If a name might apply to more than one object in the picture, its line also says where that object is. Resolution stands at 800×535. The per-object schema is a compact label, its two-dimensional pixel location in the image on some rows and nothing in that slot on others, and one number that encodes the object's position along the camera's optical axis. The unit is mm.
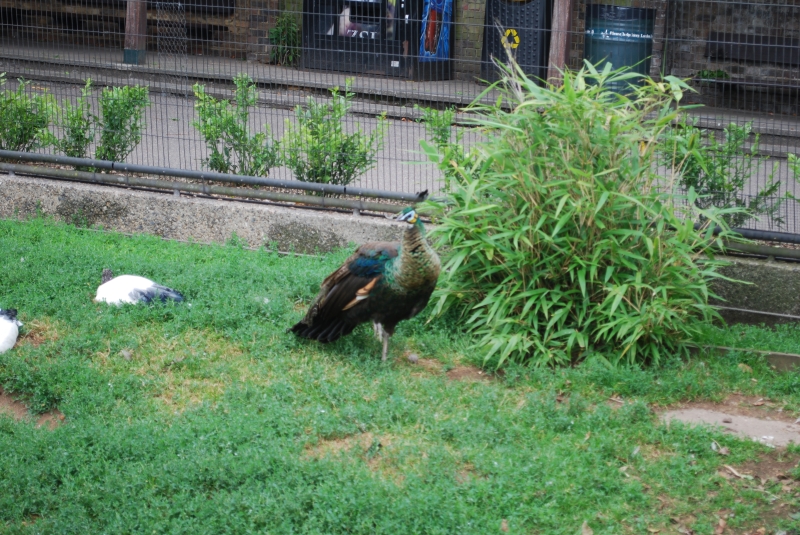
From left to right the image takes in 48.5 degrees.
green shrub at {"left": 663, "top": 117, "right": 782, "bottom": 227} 6703
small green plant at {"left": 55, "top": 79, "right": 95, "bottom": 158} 8711
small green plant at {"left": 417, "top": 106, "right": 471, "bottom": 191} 6723
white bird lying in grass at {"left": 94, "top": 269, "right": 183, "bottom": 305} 6379
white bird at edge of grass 5785
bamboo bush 5695
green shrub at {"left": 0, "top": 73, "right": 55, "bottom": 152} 8820
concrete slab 4969
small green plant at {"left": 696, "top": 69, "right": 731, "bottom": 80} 10812
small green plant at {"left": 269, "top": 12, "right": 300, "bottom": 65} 9070
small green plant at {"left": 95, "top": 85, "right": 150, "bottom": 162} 8594
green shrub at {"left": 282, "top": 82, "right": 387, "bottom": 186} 7938
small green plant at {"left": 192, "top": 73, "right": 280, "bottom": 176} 8219
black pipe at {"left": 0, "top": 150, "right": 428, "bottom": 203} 7664
